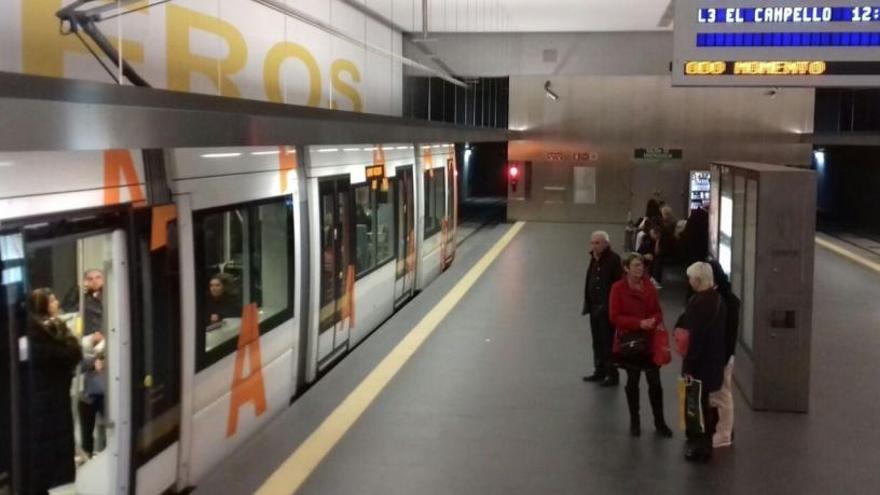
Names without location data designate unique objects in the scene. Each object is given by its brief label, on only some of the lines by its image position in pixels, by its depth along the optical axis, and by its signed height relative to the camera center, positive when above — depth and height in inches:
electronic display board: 360.5 +44.9
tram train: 156.1 -30.7
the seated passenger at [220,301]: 230.7 -36.3
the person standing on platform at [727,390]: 249.1 -62.3
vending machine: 929.5 -31.3
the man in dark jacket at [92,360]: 181.6 -39.7
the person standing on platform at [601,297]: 308.8 -46.5
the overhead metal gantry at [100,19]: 219.8 +33.0
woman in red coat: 256.7 -44.9
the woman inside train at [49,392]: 159.6 -41.2
